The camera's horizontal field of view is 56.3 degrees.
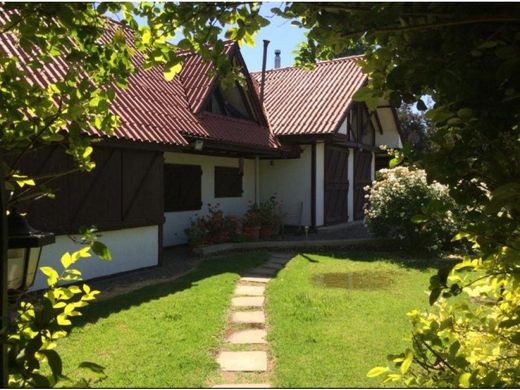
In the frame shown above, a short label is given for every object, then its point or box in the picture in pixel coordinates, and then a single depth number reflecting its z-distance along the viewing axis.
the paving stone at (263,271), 9.21
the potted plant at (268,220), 13.90
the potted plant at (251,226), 13.20
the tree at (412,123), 31.01
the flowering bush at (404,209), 10.95
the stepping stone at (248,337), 5.36
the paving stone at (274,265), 9.93
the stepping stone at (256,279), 8.55
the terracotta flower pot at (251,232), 13.17
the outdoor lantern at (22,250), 1.89
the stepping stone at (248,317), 6.14
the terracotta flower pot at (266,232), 13.85
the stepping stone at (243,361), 4.57
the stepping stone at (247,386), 4.09
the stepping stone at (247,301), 6.95
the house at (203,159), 7.97
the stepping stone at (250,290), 7.62
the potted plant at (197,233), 11.54
